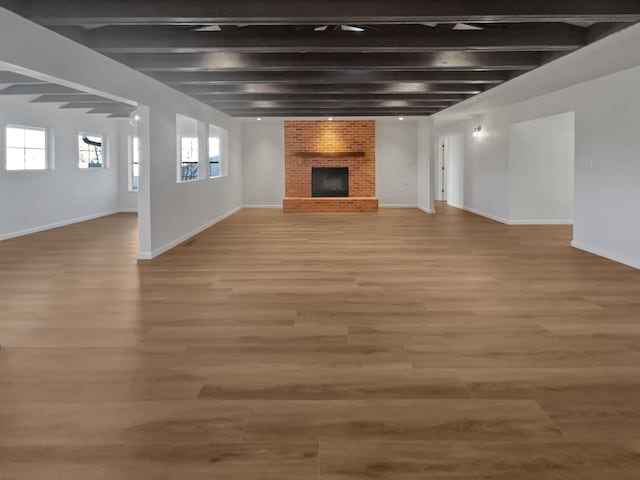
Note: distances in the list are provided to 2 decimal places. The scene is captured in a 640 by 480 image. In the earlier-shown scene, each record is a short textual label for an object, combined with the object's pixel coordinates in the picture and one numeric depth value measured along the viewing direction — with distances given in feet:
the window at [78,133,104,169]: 39.22
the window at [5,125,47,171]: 30.89
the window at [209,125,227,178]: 43.24
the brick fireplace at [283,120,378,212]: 48.67
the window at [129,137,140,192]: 45.14
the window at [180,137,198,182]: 49.14
